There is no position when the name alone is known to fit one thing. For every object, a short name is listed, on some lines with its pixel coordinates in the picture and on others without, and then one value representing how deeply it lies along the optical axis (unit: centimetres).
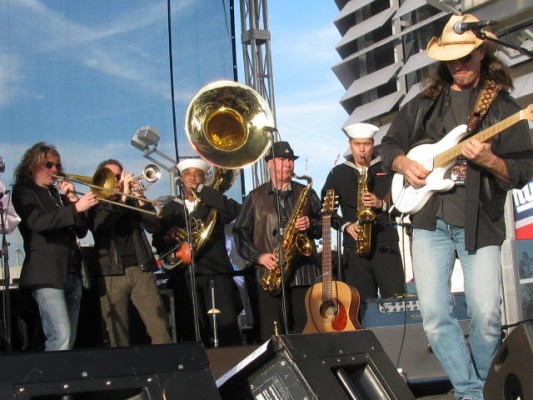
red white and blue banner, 621
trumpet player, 632
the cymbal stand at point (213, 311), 669
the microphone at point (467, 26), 400
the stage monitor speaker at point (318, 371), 345
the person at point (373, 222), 664
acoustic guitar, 629
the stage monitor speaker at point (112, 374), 283
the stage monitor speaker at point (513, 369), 343
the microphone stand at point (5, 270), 546
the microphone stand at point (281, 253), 603
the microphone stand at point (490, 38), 401
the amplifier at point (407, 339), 607
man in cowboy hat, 423
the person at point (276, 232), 671
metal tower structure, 963
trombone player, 568
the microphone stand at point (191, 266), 548
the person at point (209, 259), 690
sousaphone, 655
